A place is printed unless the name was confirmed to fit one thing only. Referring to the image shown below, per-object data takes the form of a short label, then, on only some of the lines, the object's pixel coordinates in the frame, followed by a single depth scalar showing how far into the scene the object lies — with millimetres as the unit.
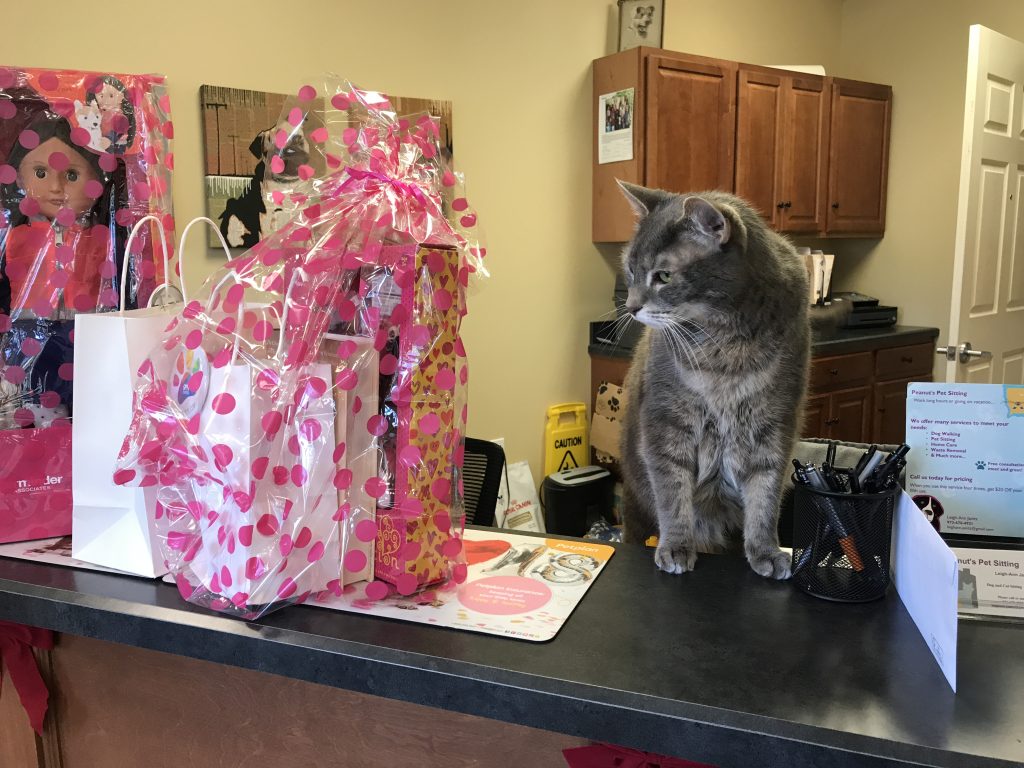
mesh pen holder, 833
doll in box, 1004
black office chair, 1938
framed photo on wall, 3365
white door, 3122
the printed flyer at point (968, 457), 900
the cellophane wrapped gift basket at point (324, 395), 792
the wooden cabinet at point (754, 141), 3299
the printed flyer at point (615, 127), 3310
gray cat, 1103
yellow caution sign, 3537
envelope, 686
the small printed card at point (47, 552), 966
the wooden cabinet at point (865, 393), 3650
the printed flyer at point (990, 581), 847
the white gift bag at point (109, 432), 900
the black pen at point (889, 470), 841
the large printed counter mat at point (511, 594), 820
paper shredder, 3334
